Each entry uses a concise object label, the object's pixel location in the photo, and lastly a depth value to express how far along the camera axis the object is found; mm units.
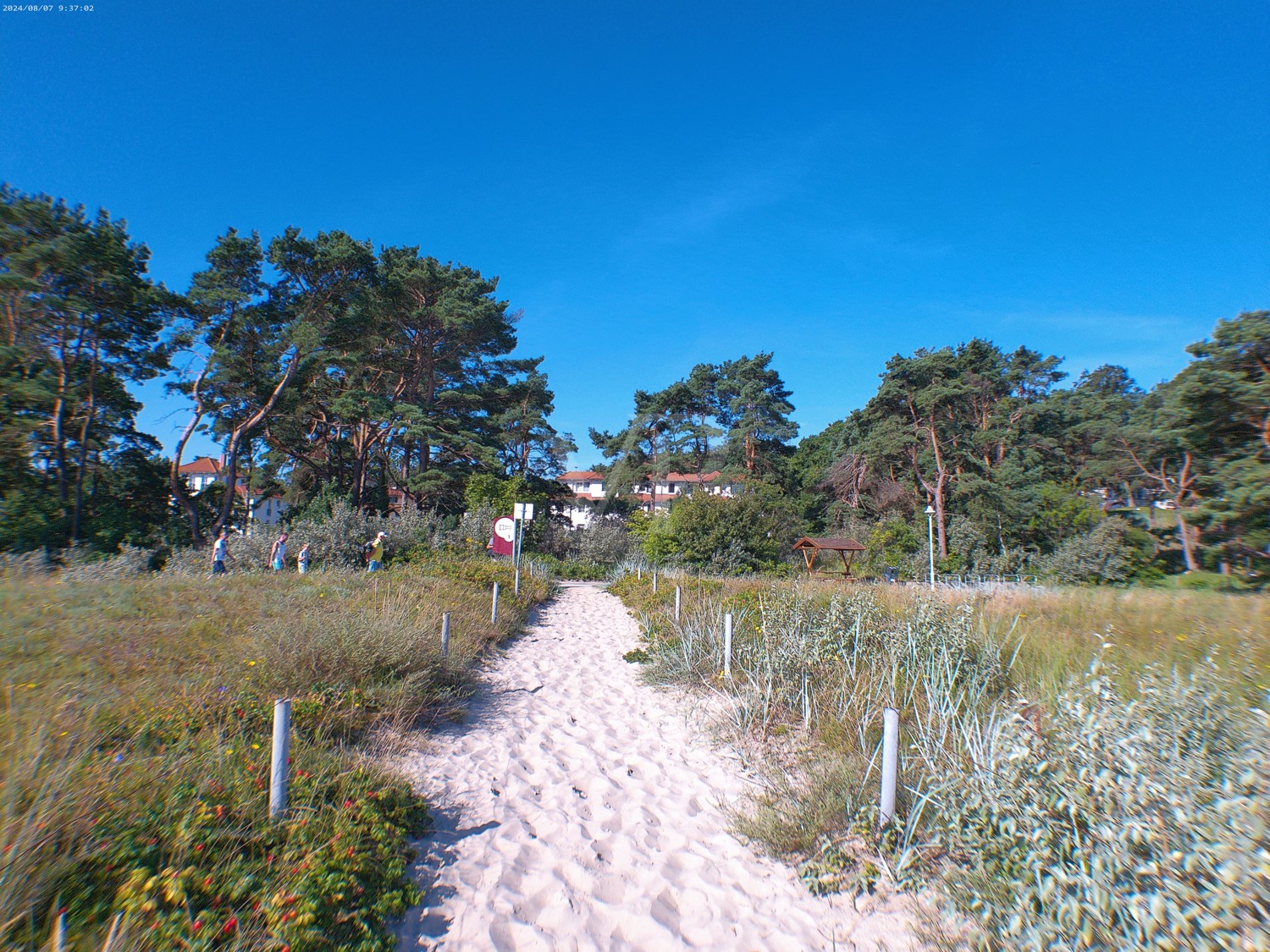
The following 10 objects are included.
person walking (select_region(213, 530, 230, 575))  14664
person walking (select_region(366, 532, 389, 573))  14391
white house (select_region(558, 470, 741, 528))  35156
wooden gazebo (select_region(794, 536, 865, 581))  25641
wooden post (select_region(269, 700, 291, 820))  3225
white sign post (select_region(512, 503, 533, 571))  16938
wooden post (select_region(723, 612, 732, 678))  6758
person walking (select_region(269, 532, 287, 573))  15117
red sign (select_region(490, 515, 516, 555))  17891
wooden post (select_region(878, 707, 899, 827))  3457
